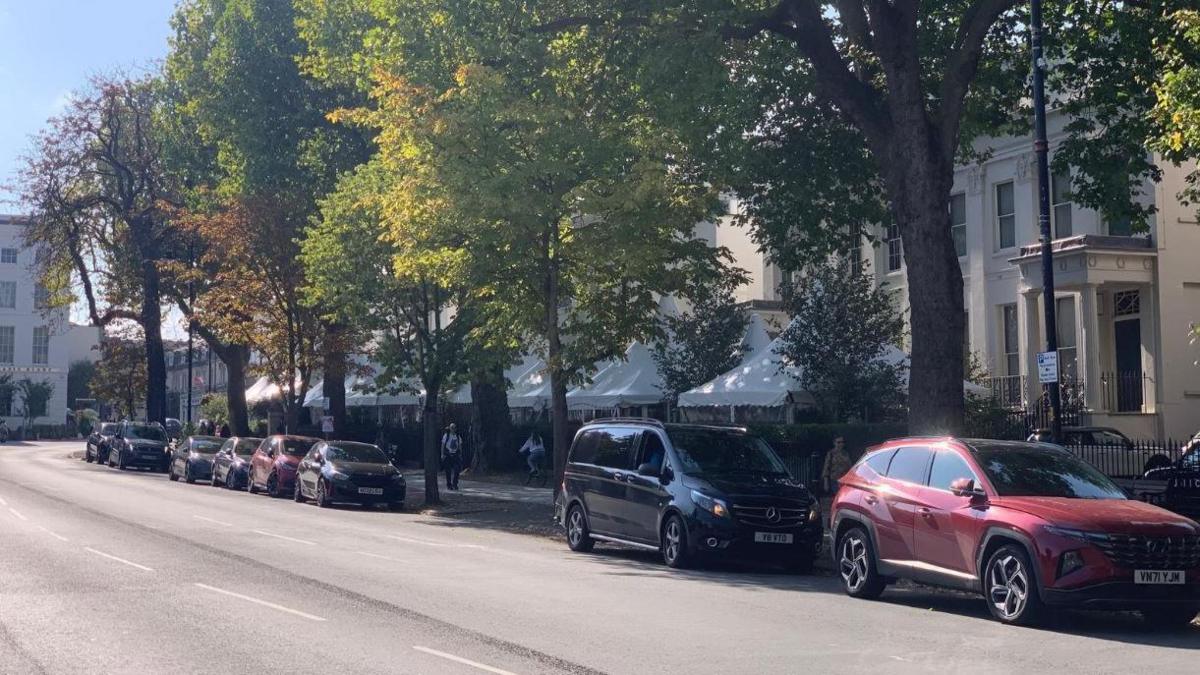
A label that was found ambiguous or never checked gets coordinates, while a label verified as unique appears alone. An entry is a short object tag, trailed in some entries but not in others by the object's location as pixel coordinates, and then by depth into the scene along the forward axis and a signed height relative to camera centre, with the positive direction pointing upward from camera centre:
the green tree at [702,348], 37.12 +1.95
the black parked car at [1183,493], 18.86 -1.14
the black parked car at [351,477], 28.58 -1.19
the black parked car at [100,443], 53.48 -0.72
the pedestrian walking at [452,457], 34.47 -0.94
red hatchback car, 32.78 -1.01
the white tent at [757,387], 30.66 +0.72
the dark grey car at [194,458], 39.78 -1.03
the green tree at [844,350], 31.12 +1.58
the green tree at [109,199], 51.16 +8.81
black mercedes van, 16.52 -1.01
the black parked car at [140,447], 48.19 -0.80
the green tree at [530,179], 21.33 +3.96
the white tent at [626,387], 37.56 +0.92
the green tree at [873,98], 18.80 +4.97
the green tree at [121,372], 66.00 +2.85
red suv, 11.40 -1.09
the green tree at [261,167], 38.72 +7.84
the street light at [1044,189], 17.83 +3.05
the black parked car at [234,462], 36.34 -1.08
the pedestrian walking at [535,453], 35.72 -0.89
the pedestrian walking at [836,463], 23.58 -0.82
